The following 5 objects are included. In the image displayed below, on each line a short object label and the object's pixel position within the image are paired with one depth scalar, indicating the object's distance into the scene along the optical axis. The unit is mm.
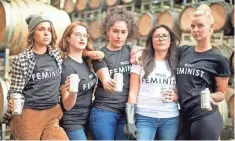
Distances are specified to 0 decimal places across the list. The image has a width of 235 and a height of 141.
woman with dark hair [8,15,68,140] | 3025
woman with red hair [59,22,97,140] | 3176
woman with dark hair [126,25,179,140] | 3150
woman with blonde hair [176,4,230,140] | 3027
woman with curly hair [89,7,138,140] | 3205
